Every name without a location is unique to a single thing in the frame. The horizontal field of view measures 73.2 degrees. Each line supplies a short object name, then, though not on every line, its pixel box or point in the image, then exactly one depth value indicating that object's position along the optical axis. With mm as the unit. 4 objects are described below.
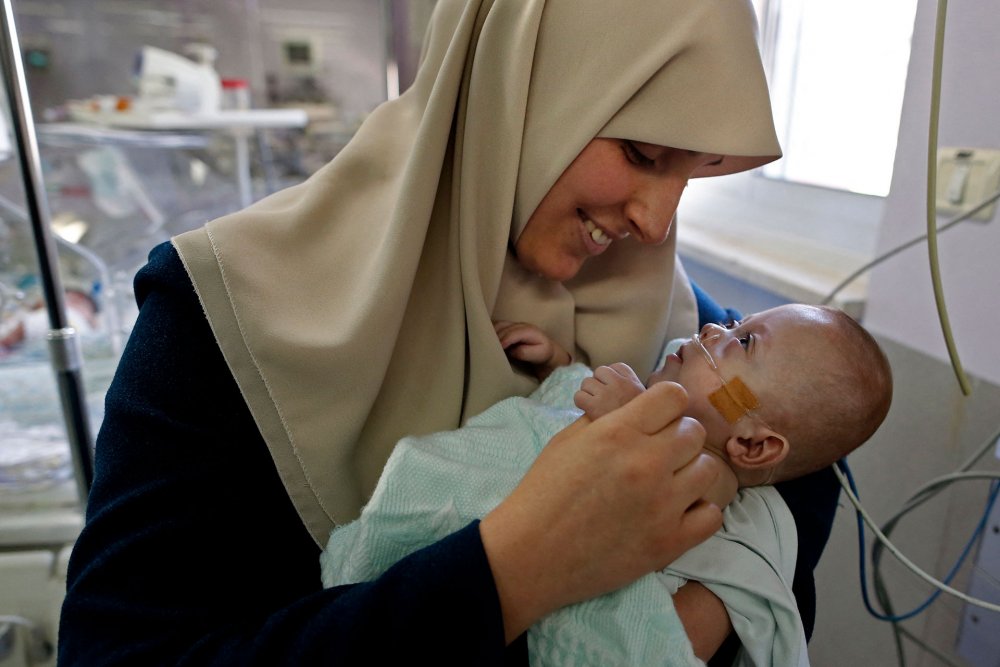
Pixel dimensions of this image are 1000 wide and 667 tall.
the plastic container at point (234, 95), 2383
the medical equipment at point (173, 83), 2217
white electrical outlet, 1192
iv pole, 1264
